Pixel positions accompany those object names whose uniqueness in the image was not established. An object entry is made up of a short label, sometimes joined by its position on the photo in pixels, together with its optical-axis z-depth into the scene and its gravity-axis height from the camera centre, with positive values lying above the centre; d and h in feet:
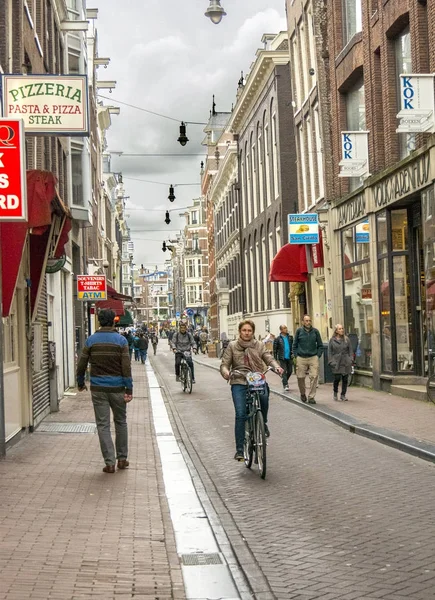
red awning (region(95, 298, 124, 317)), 129.70 +4.05
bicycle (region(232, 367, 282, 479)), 33.12 -3.46
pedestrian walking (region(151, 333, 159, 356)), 222.48 -2.01
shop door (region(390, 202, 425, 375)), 65.21 +2.28
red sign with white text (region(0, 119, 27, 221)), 34.19 +6.00
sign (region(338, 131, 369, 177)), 72.62 +13.25
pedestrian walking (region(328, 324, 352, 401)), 61.11 -1.99
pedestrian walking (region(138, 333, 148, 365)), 158.81 -2.37
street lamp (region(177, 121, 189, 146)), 94.79 +19.46
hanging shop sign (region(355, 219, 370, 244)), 73.46 +7.33
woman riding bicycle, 35.19 -1.19
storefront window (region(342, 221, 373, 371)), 74.69 +2.71
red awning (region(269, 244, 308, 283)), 99.25 +6.50
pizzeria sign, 39.60 +9.83
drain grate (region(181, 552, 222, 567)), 20.79 -5.14
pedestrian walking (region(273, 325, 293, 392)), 78.74 -1.89
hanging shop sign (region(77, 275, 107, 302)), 91.50 +4.50
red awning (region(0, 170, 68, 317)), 38.70 +4.72
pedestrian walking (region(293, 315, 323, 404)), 60.44 -1.63
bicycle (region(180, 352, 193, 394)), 78.84 -3.68
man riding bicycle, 78.54 -0.96
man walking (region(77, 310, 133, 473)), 34.45 -1.46
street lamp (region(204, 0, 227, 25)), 61.98 +20.93
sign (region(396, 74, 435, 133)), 54.60 +12.77
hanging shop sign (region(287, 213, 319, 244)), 88.07 +9.12
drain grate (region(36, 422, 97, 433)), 48.26 -4.93
